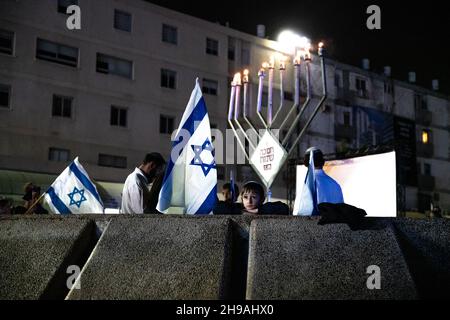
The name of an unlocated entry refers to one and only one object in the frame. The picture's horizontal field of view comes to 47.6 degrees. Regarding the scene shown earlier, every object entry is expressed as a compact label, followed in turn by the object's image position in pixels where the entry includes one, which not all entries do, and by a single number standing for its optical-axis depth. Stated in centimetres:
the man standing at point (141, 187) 541
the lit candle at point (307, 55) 944
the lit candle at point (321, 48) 969
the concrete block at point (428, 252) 353
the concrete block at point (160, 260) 319
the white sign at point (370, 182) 1018
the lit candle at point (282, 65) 1004
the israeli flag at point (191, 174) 512
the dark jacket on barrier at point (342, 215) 359
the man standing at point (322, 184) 481
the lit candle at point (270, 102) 1003
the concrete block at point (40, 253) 338
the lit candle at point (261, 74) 1062
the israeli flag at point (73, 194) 771
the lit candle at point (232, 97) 1062
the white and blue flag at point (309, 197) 460
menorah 934
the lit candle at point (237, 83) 1008
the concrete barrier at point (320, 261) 311
